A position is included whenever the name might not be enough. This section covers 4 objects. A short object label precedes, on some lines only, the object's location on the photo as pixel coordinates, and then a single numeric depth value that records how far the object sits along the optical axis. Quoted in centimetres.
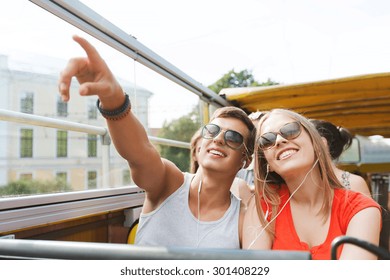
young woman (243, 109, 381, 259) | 153
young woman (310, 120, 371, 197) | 265
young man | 160
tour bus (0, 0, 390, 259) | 80
